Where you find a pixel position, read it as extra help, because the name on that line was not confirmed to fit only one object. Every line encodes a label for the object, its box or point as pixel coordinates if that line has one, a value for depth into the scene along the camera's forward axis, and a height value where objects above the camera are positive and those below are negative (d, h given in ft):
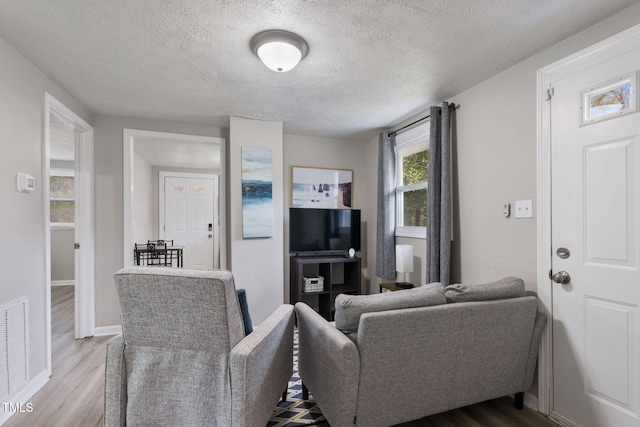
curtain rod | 8.83 +3.15
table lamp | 9.98 -1.52
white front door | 5.19 -0.54
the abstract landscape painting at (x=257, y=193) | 11.09 +0.79
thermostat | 6.63 +0.74
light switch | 6.74 +0.10
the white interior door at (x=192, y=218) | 20.10 -0.23
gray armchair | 4.58 -2.24
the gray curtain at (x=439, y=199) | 8.53 +0.44
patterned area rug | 6.09 -4.20
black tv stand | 11.55 -2.62
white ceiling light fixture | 5.92 +3.37
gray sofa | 4.99 -2.46
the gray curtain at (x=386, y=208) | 11.76 +0.23
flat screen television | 11.87 -0.67
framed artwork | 13.08 +1.18
